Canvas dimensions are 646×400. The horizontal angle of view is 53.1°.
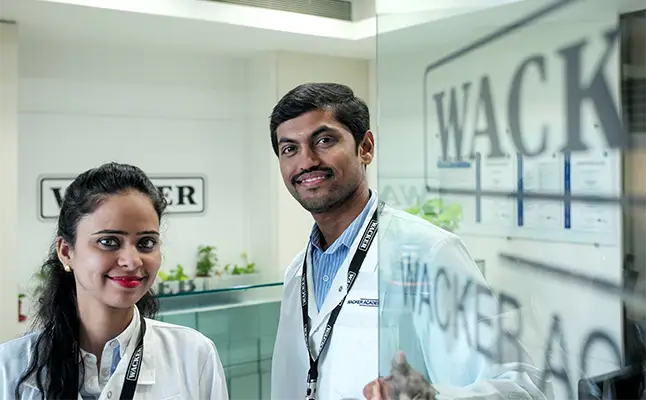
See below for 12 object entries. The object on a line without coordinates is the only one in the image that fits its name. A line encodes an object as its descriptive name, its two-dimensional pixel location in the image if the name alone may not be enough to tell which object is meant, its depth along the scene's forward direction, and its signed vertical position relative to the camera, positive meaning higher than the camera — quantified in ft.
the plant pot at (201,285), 9.57 -1.21
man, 5.54 -0.43
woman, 4.50 -0.81
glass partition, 2.68 +0.07
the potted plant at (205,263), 16.53 -1.39
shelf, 8.79 -1.15
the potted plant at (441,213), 3.51 -0.03
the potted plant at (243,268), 16.71 -1.56
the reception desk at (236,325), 8.86 -1.64
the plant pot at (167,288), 8.98 -1.15
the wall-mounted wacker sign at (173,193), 14.80 +0.42
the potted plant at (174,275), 15.37 -1.61
